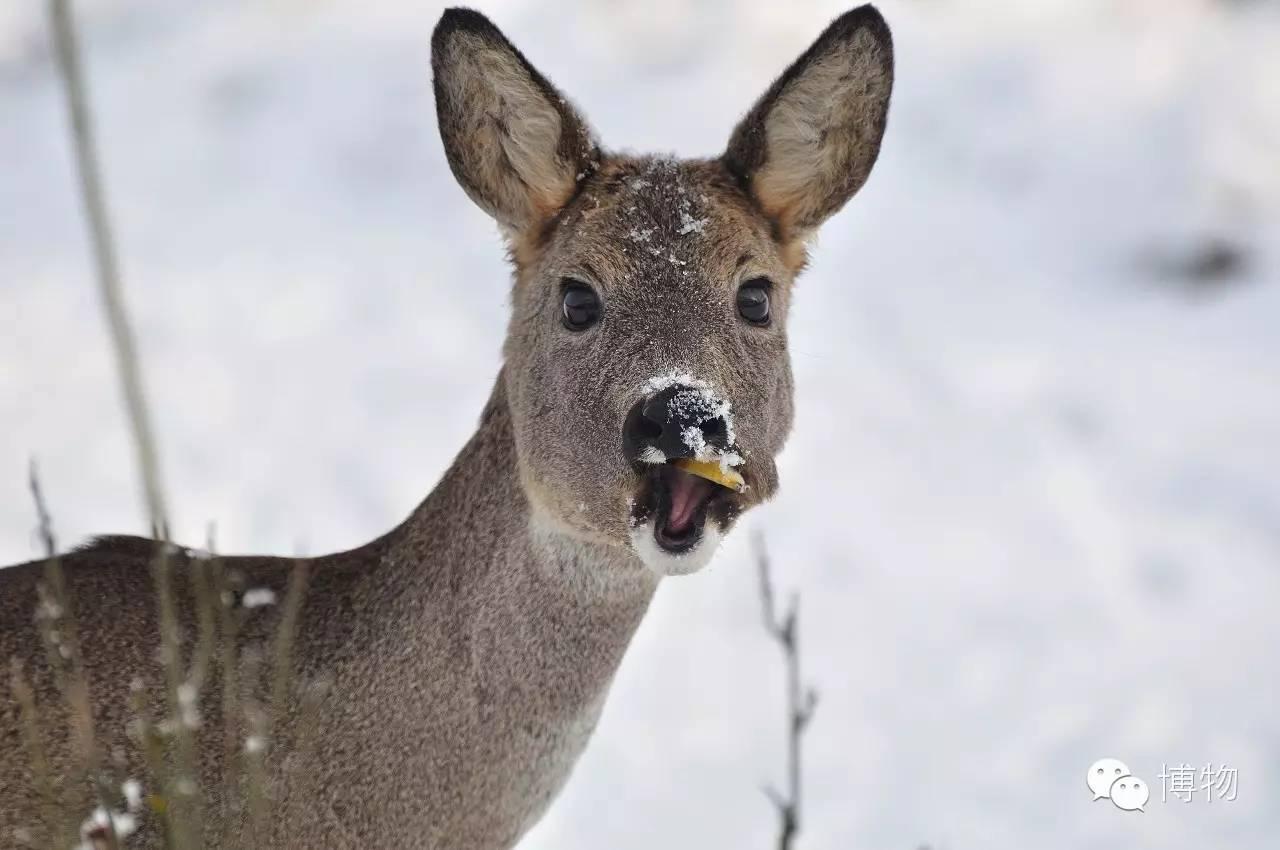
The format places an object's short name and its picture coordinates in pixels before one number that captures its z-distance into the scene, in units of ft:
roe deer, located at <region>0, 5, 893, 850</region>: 23.45
